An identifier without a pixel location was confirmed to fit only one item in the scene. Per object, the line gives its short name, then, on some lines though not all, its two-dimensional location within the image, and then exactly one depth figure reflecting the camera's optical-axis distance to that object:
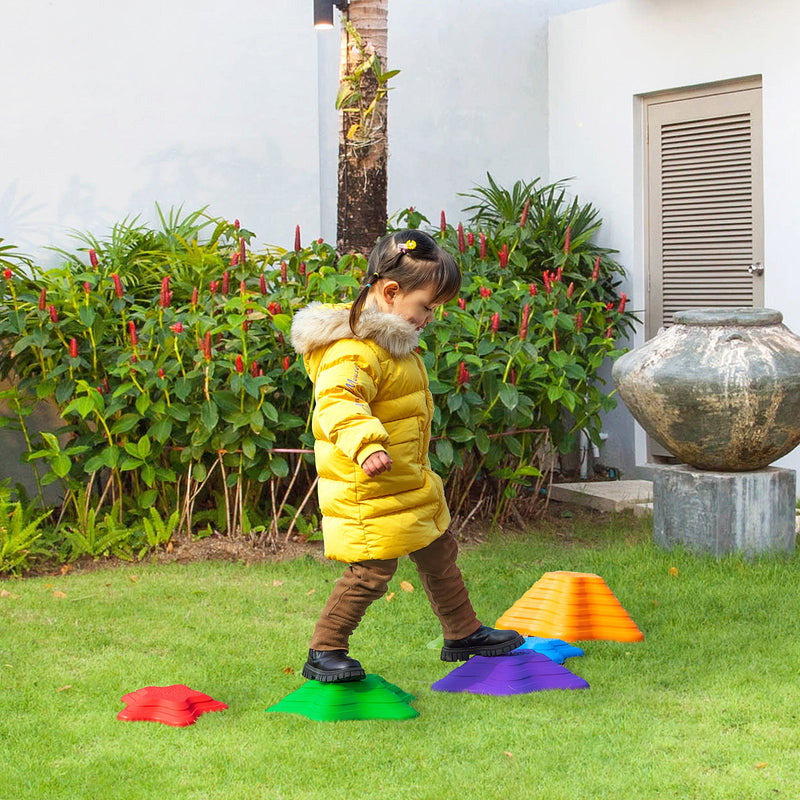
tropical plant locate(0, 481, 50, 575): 5.44
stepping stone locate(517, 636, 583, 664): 4.04
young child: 3.54
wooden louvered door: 7.52
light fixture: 6.78
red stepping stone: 3.44
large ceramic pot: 5.25
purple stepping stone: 3.70
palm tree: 6.44
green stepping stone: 3.47
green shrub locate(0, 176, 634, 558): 5.70
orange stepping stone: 4.27
